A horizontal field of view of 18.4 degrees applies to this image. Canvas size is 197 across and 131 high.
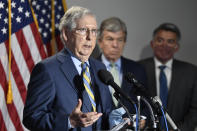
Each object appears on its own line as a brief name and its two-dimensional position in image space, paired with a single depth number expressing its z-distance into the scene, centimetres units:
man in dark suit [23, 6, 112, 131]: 370
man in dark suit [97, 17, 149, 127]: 613
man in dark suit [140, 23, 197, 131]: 665
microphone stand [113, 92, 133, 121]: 329
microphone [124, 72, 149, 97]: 338
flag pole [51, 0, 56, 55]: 612
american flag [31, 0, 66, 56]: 603
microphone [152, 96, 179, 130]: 343
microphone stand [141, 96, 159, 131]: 324
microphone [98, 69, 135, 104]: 320
